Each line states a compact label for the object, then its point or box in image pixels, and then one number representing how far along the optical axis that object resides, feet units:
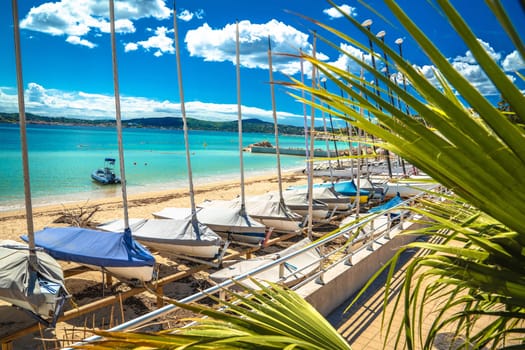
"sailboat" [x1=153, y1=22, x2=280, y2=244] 37.43
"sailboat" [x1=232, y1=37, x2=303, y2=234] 41.98
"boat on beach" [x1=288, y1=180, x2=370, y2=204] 58.49
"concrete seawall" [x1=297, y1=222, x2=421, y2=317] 16.70
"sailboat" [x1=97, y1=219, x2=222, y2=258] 32.17
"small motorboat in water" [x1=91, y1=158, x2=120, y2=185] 108.42
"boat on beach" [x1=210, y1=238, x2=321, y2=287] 24.08
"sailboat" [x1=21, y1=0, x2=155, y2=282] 25.91
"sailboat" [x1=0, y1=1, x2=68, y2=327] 19.99
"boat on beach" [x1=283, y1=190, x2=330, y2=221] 46.91
